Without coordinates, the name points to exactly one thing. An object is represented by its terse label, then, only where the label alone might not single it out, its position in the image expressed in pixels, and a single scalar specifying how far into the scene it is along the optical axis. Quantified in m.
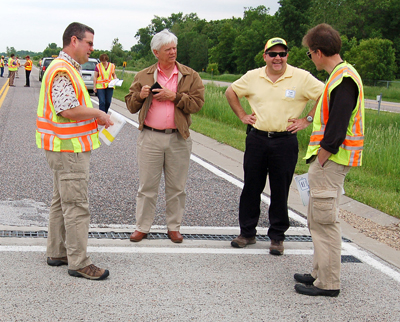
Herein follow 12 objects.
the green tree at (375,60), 41.47
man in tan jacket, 4.75
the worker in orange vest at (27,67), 29.46
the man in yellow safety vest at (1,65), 43.46
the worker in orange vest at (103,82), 14.07
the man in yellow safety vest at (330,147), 3.66
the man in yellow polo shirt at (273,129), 4.70
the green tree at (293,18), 74.19
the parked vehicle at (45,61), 30.11
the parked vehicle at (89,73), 24.45
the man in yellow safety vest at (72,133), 3.85
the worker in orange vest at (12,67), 30.24
